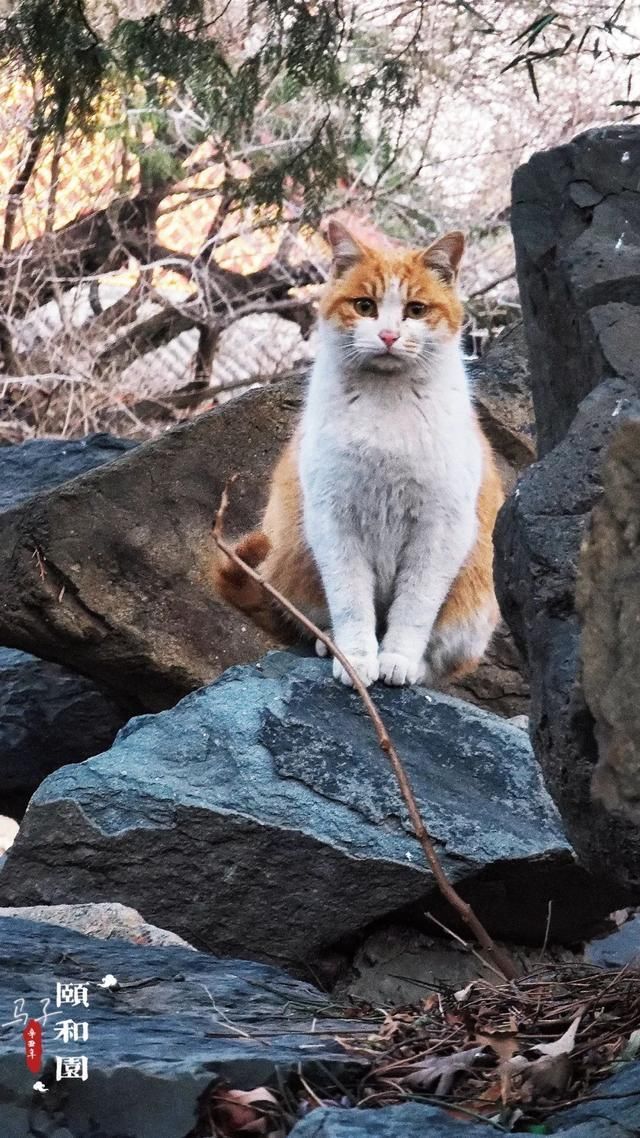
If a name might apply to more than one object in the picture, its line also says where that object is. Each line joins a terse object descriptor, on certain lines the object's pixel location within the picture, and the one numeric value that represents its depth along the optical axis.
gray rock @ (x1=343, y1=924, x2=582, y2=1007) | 3.79
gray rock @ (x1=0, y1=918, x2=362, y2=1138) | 2.04
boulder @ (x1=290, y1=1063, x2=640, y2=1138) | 1.74
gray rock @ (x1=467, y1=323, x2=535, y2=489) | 6.01
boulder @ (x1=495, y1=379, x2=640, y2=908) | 1.96
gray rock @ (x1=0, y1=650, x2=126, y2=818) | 5.80
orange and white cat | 4.30
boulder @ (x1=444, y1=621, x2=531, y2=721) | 5.48
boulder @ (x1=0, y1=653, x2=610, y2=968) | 3.63
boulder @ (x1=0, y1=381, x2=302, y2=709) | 4.91
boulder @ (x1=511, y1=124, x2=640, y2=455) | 2.79
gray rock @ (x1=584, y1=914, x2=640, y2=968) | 4.18
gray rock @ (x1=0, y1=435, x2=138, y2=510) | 5.72
